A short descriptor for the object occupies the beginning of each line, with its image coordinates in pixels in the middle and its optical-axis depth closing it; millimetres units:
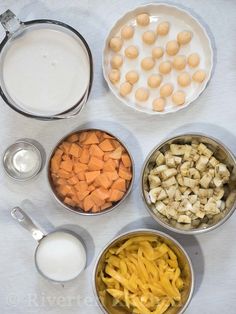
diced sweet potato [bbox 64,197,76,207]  1320
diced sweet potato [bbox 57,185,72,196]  1319
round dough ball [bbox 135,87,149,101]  1309
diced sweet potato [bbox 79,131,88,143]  1324
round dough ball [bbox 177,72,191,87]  1299
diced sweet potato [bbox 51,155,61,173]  1310
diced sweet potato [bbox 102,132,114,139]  1314
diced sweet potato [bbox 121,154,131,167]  1311
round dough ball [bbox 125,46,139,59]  1304
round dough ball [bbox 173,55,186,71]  1294
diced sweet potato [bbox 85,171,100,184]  1309
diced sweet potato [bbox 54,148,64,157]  1312
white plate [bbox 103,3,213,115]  1315
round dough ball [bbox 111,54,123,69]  1311
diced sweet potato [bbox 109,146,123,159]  1310
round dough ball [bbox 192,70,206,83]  1301
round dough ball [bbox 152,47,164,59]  1297
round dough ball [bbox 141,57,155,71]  1300
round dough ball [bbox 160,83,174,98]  1301
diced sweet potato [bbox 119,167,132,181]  1305
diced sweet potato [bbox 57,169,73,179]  1314
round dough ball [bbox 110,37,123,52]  1311
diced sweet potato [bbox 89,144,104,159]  1311
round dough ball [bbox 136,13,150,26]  1306
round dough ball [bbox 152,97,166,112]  1310
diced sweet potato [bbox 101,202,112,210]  1315
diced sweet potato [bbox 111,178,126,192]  1303
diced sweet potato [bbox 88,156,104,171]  1307
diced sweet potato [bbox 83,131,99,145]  1315
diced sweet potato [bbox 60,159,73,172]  1311
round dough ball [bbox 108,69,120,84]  1311
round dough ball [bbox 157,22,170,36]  1301
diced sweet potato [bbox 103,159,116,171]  1306
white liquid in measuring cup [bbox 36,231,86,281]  1325
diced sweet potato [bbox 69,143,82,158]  1312
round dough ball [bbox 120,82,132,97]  1306
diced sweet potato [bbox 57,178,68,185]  1322
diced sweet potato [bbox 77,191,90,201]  1311
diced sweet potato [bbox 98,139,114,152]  1315
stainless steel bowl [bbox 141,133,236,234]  1260
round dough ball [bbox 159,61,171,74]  1299
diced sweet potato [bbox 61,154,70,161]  1315
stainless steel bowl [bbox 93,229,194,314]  1273
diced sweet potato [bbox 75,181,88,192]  1312
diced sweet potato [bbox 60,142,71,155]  1316
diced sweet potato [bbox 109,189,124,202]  1301
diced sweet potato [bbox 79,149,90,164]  1313
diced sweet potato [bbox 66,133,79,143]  1322
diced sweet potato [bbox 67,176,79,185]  1313
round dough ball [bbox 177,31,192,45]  1295
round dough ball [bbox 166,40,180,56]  1296
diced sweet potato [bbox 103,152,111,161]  1314
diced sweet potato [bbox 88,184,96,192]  1314
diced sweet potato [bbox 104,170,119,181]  1304
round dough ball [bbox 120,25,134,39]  1309
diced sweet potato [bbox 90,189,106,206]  1304
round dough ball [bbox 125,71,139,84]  1304
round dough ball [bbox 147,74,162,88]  1297
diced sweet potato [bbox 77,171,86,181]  1313
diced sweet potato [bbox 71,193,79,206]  1324
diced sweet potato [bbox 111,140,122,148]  1319
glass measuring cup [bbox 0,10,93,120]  1259
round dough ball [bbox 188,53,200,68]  1302
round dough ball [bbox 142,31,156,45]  1302
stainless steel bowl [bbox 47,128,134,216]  1295
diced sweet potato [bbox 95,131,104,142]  1321
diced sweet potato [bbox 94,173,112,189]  1302
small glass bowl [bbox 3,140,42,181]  1350
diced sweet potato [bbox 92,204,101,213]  1315
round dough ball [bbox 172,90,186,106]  1306
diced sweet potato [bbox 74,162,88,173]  1312
